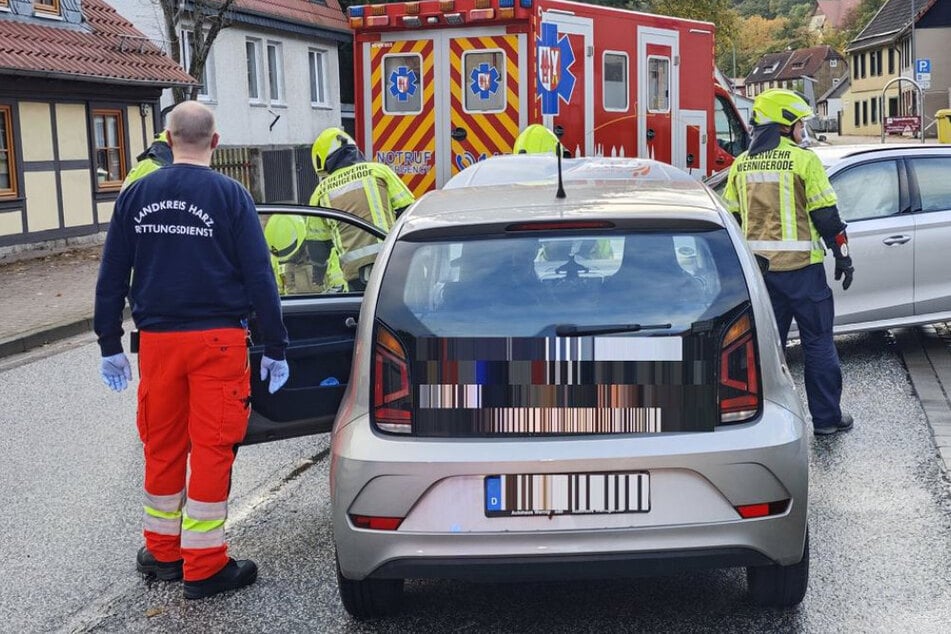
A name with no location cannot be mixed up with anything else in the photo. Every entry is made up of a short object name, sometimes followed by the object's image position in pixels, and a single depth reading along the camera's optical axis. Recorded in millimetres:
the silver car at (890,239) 9352
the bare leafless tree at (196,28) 22047
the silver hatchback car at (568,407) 4059
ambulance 13484
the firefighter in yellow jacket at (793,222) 6988
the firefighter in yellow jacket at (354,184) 7977
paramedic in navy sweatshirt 4879
